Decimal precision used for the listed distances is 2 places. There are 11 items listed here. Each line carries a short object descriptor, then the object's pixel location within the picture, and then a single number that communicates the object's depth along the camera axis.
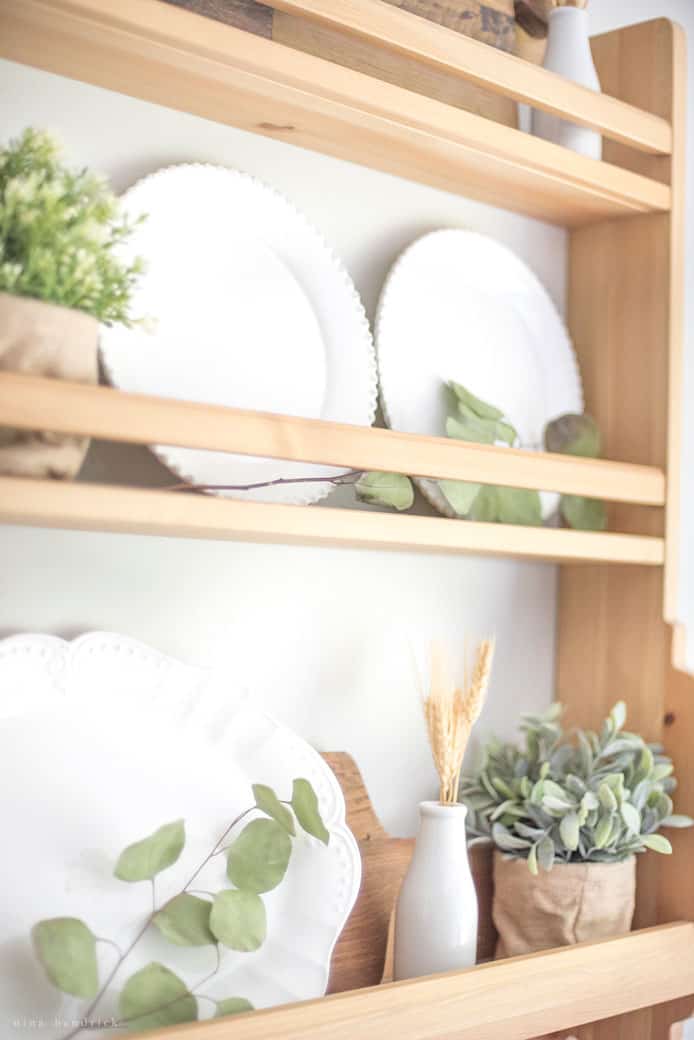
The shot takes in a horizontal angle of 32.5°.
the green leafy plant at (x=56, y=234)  0.85
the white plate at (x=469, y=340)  1.24
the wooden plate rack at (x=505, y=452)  0.92
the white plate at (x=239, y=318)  1.07
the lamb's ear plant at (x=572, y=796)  1.18
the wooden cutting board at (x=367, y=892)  1.14
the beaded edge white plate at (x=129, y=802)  0.97
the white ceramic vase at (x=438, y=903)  1.08
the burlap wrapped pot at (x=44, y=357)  0.83
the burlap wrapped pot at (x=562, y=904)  1.18
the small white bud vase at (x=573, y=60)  1.29
